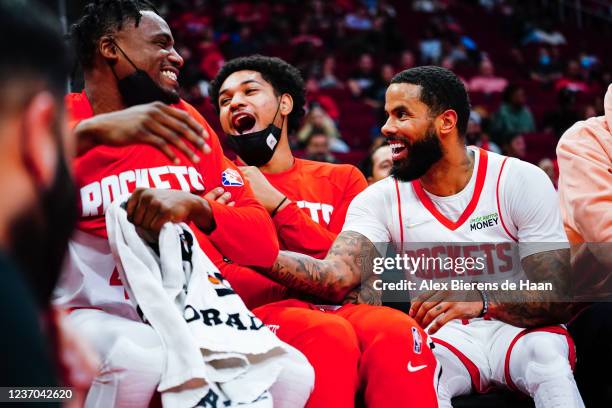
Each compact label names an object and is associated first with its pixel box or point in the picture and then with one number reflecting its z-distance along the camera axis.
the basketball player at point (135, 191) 1.85
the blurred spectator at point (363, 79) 10.48
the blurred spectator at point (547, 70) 12.34
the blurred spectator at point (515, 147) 7.52
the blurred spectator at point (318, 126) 7.48
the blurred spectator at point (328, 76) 10.48
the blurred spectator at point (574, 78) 11.06
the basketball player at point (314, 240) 2.26
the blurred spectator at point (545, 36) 13.99
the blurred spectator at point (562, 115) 9.02
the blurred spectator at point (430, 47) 12.21
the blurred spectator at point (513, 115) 8.94
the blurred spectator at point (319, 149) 6.40
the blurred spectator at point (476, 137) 6.90
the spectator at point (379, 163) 4.07
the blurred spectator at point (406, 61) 11.36
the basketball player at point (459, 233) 2.50
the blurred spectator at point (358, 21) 12.69
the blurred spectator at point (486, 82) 11.31
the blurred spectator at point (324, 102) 8.93
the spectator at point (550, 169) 5.77
